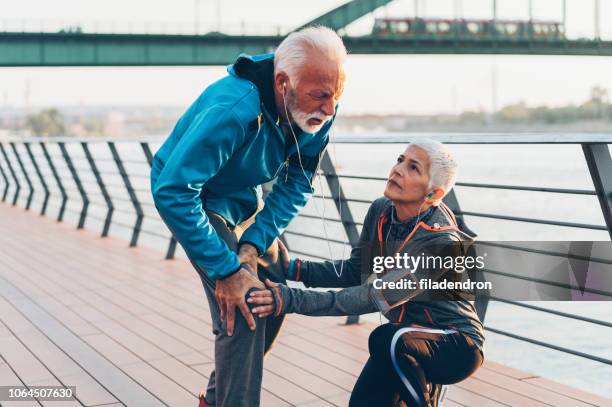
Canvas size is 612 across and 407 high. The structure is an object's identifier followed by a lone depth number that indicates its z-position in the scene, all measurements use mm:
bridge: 37250
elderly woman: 2482
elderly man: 2240
